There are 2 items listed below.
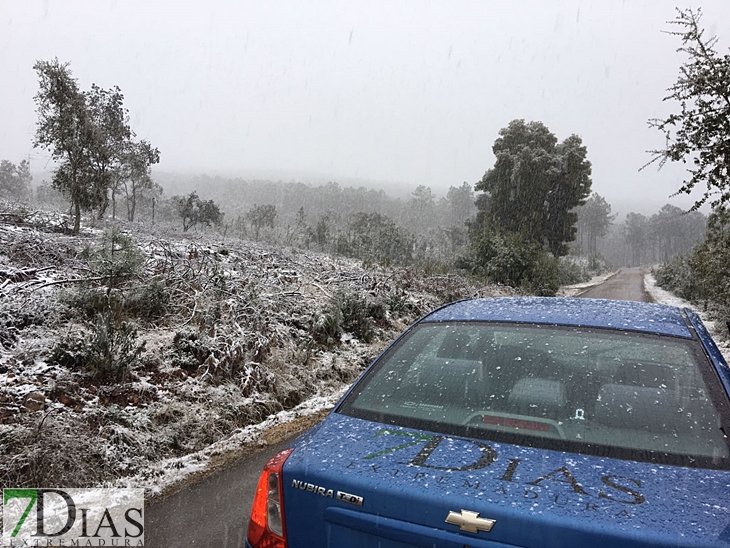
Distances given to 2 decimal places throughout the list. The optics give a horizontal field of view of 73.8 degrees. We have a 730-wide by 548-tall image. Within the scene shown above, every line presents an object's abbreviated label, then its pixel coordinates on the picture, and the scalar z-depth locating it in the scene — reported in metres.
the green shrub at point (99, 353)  5.40
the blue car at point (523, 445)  1.41
